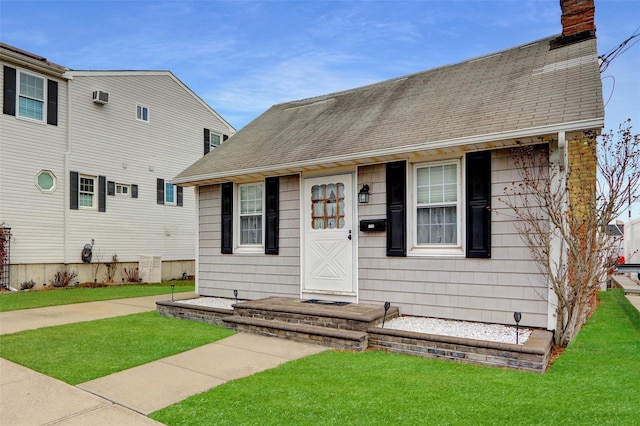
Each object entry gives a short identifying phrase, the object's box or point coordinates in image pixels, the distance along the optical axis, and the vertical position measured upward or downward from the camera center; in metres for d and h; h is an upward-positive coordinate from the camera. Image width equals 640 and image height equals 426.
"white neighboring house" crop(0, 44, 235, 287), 12.69 +2.01
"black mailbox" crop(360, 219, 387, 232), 6.68 -0.05
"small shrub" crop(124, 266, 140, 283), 15.52 -1.97
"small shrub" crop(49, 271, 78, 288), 13.43 -1.85
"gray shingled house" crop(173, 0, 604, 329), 5.70 +0.56
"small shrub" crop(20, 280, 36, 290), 12.66 -1.90
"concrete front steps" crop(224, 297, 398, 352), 5.53 -1.45
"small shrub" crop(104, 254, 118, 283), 14.98 -1.63
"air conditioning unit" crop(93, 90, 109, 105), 14.55 +4.33
